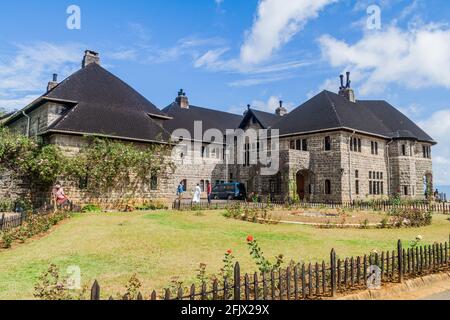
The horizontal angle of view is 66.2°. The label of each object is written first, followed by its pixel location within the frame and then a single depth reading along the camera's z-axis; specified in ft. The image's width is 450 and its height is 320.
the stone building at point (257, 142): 77.87
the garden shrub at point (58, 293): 17.93
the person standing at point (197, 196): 84.17
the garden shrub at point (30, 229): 37.48
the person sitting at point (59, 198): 58.89
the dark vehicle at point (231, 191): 114.62
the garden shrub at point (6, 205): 66.33
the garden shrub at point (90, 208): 65.63
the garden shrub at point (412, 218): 53.36
